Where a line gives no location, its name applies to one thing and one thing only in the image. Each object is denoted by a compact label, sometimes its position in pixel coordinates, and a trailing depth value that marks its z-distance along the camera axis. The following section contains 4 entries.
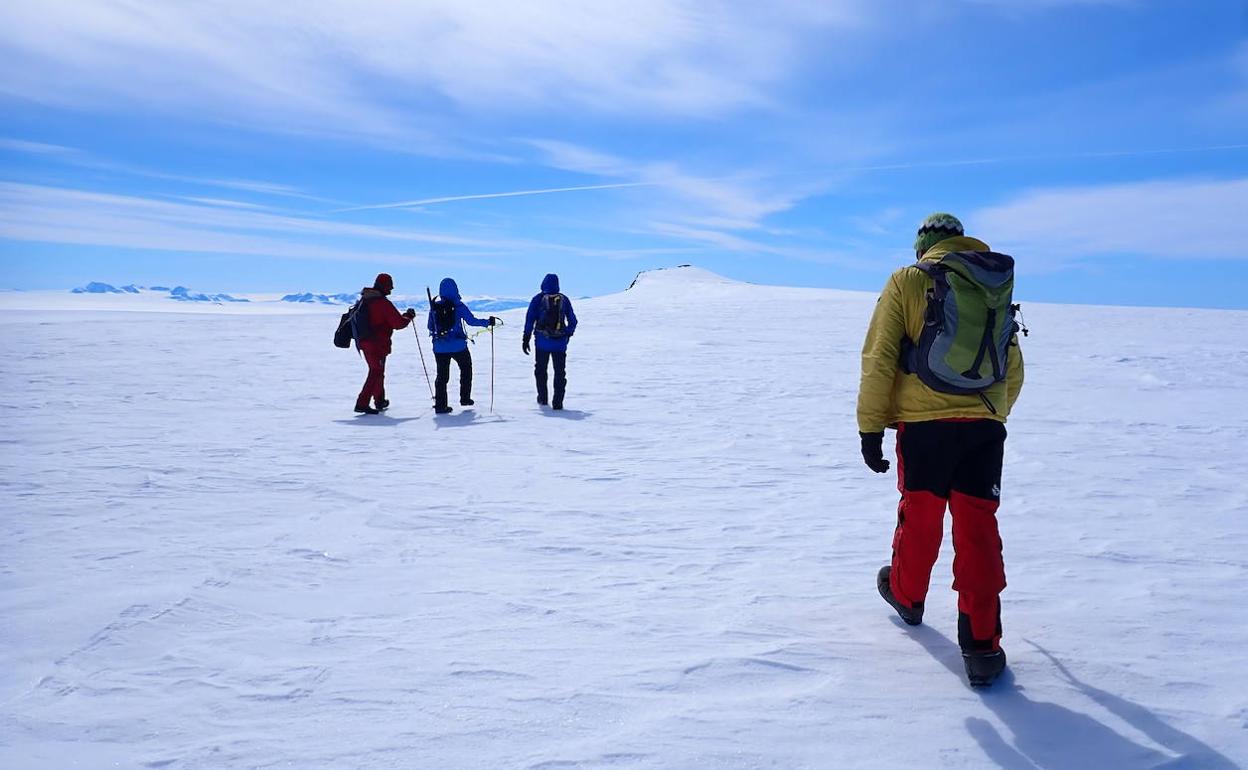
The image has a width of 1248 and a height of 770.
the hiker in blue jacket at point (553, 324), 12.21
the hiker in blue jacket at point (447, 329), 11.80
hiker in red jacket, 11.55
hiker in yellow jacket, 3.50
